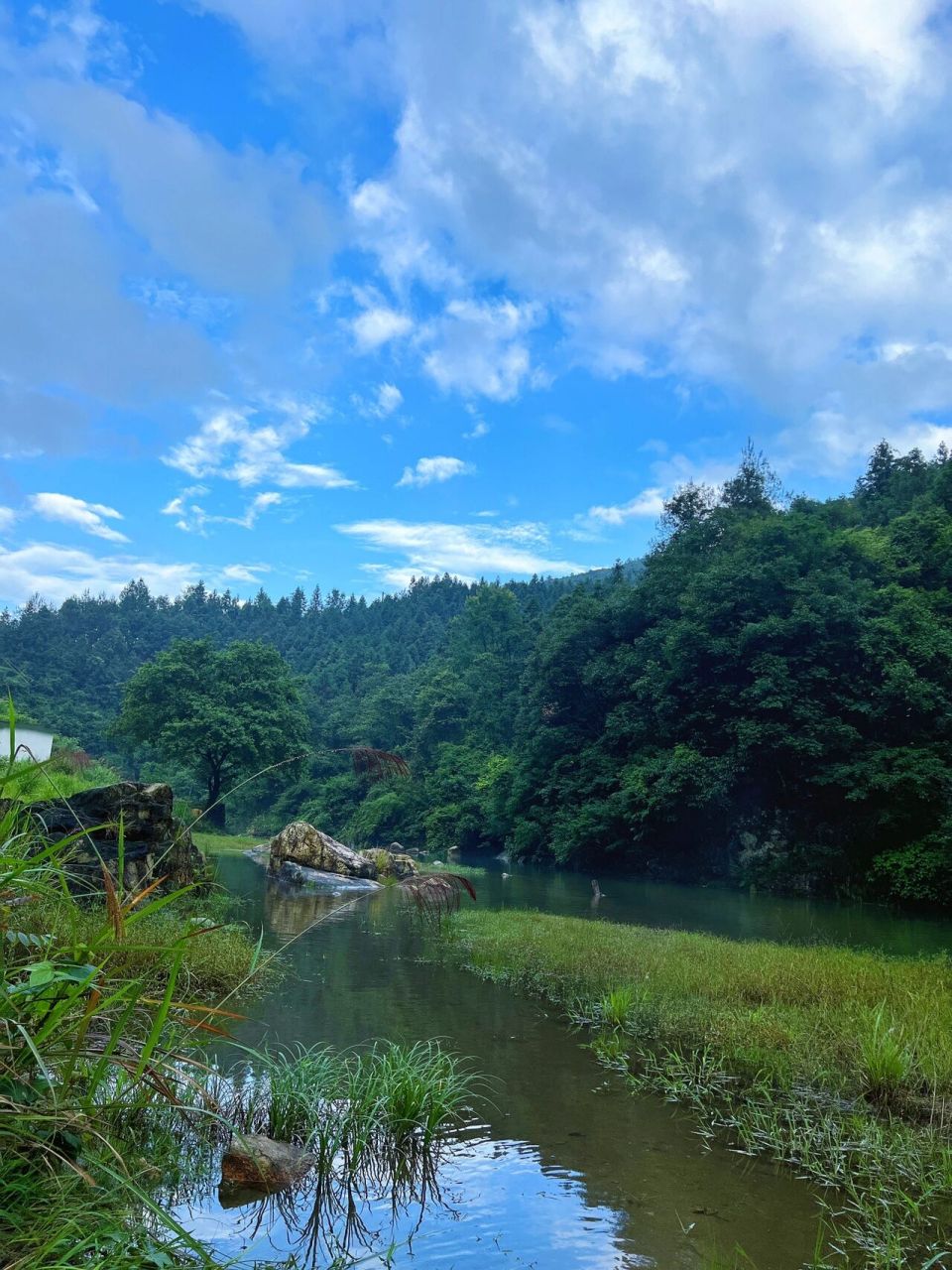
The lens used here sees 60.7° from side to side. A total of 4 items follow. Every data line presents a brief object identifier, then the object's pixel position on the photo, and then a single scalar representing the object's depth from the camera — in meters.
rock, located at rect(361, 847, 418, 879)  31.47
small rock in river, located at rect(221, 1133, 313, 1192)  5.09
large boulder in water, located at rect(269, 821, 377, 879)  28.98
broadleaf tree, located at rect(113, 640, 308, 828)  47.44
